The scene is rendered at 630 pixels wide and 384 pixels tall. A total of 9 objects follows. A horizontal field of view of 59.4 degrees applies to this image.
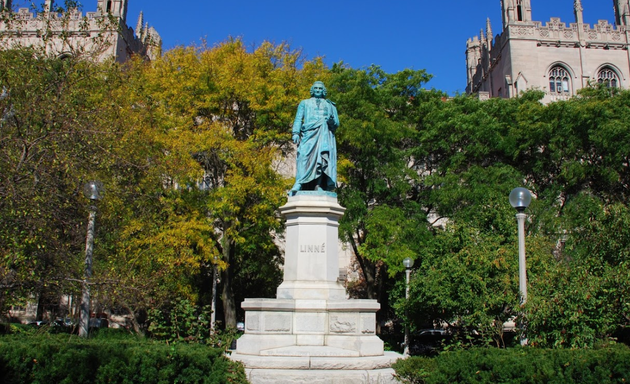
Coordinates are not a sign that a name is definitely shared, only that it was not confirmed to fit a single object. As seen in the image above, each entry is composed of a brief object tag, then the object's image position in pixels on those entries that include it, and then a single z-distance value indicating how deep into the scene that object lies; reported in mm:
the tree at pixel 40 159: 10359
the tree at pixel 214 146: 19953
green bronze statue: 12031
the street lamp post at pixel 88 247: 12438
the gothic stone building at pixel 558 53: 51531
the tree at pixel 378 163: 22281
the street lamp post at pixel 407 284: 19969
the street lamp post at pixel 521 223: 11562
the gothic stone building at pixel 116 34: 45219
